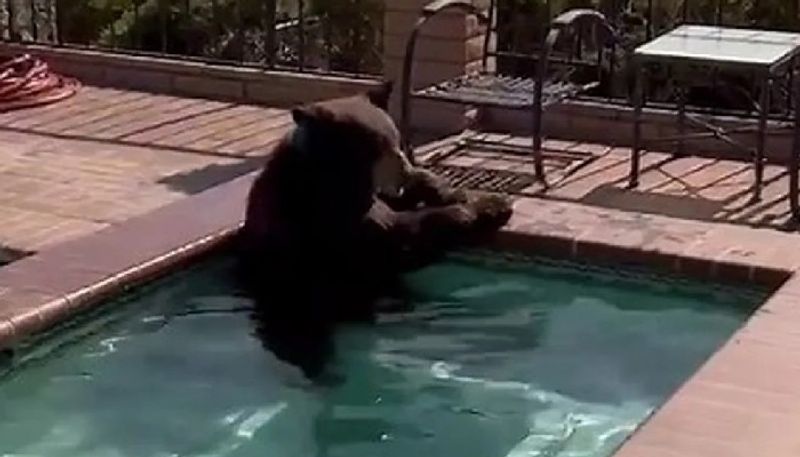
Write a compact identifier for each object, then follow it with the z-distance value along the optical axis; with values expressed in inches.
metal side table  233.8
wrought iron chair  244.4
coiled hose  309.9
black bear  207.3
